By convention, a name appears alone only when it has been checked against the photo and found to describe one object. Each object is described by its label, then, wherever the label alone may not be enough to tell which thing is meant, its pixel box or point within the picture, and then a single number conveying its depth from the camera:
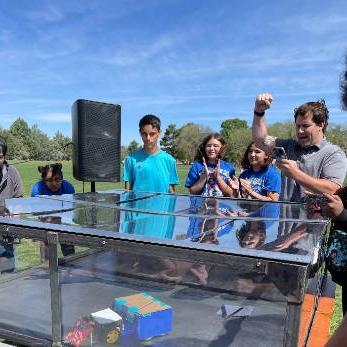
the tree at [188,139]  66.94
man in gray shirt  2.65
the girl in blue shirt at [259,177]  3.62
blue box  2.11
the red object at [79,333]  2.00
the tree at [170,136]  74.94
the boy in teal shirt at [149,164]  3.85
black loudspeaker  3.83
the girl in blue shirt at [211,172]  3.78
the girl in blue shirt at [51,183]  4.15
